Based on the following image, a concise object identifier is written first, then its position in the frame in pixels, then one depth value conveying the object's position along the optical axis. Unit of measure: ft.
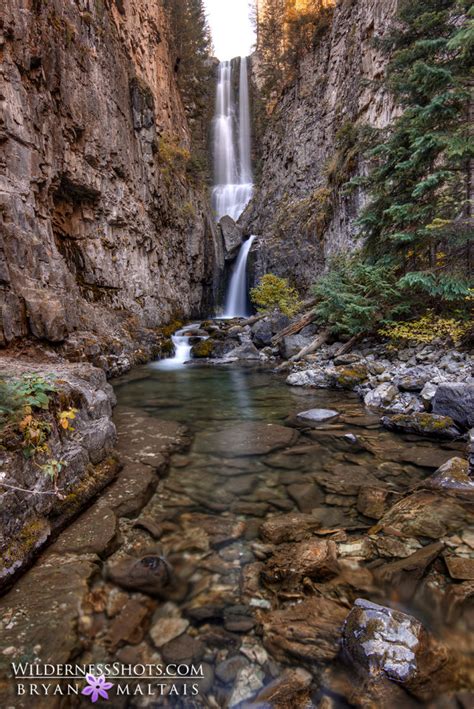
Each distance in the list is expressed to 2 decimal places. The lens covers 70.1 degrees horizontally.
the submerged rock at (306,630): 6.68
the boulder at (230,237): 82.48
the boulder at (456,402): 16.43
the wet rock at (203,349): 47.56
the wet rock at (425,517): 9.96
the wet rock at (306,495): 11.98
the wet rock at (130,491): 11.39
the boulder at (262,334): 48.16
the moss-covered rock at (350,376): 26.49
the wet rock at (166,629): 7.10
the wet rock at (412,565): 8.42
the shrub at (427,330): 23.38
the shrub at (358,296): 27.96
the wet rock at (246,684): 6.02
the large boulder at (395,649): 5.88
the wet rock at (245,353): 44.68
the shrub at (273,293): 53.36
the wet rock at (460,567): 8.15
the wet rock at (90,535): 9.25
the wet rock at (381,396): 21.49
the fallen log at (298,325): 41.70
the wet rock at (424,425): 16.52
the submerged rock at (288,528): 10.16
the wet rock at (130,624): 7.03
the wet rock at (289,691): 5.85
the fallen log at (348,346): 32.78
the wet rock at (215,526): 10.45
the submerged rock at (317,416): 20.39
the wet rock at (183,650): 6.75
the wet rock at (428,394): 18.68
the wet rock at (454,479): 11.77
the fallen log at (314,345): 36.86
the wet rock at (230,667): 6.40
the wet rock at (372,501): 11.26
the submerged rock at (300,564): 8.51
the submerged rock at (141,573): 8.38
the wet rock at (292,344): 39.91
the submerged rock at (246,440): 16.76
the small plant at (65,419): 10.21
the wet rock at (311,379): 28.35
